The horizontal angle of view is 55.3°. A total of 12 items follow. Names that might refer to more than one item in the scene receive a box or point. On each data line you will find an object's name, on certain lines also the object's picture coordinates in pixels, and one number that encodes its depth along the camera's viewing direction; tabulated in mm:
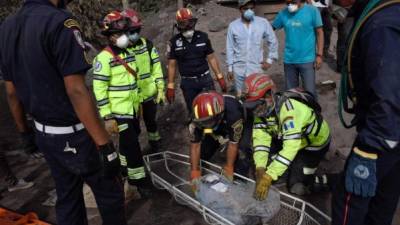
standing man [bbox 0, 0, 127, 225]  2438
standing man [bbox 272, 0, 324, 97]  5203
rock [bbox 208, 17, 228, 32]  9297
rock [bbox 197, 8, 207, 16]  10203
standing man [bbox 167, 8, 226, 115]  5012
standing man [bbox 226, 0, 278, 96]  5199
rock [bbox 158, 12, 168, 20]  11338
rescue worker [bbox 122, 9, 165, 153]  4422
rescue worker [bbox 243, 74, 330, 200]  3352
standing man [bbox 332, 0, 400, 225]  2105
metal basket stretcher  3370
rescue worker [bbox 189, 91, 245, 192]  3527
